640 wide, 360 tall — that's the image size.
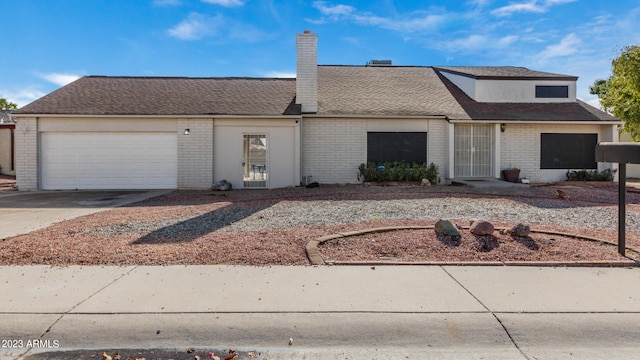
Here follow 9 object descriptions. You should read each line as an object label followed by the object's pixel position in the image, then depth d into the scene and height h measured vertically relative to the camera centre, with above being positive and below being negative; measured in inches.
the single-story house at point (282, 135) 605.9 +55.0
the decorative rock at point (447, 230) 252.1 -39.1
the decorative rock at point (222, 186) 594.2 -25.0
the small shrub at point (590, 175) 653.3 -9.0
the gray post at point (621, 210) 227.0 -23.9
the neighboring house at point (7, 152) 914.1 +40.9
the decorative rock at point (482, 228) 254.5 -38.1
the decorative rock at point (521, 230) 253.8 -39.3
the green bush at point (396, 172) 617.3 -3.9
